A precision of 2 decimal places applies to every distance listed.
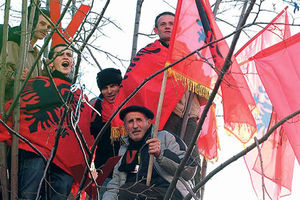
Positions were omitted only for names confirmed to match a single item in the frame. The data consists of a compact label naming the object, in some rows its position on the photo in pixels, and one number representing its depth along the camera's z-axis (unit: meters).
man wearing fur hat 6.25
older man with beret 5.21
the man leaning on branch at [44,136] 5.73
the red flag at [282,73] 6.57
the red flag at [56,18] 6.51
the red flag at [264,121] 6.59
